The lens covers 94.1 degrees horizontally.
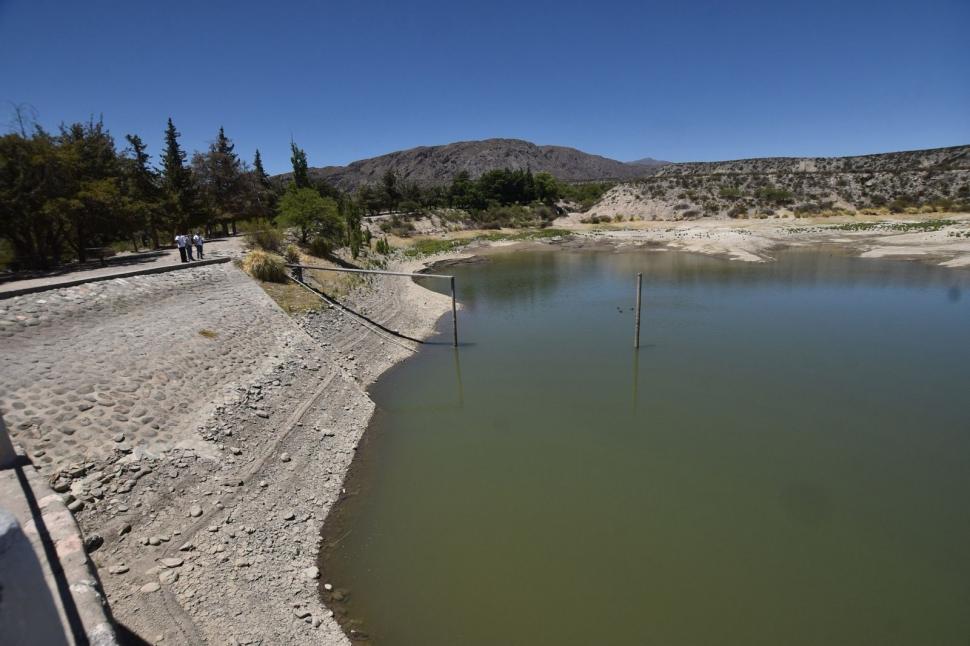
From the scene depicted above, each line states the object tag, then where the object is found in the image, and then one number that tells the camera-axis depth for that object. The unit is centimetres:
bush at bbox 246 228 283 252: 2550
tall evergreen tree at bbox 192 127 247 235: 3688
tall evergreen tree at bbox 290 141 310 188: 3494
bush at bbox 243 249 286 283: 2011
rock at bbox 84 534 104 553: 654
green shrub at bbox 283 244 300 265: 2406
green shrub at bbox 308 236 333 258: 2891
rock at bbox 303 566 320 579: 742
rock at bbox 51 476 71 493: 704
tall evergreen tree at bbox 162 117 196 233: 3100
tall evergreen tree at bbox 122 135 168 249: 2752
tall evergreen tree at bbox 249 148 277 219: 3934
